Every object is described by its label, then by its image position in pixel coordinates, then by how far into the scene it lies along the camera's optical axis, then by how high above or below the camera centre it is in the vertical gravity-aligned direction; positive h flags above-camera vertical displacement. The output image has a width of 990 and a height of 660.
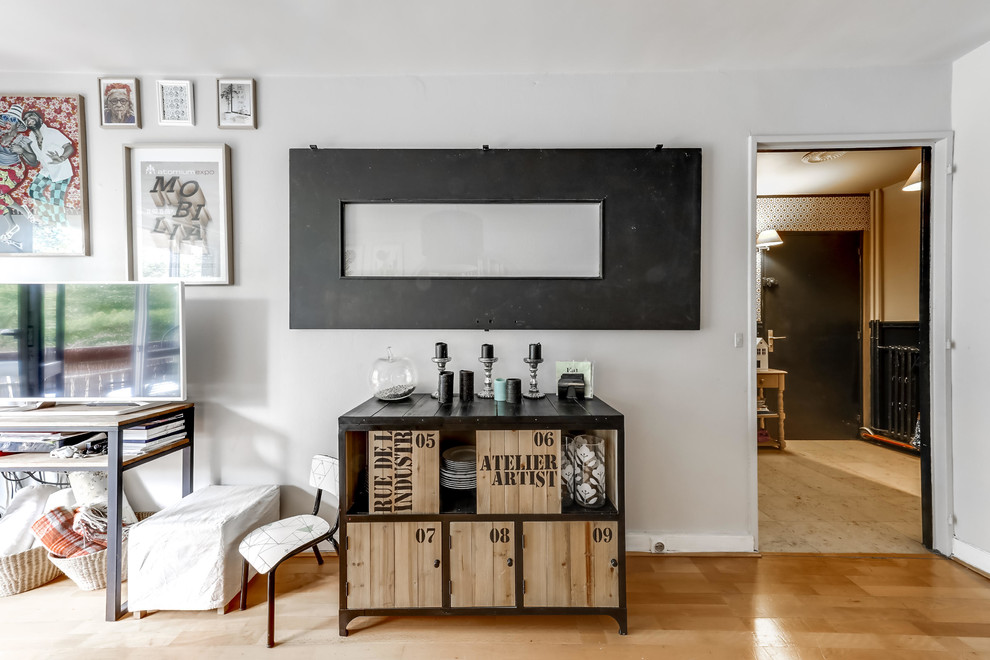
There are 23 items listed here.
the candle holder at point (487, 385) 2.23 -0.31
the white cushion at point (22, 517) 2.09 -0.93
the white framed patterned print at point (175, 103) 2.38 +1.18
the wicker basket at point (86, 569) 2.01 -1.10
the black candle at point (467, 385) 2.08 -0.28
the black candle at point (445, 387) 2.06 -0.29
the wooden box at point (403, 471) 1.81 -0.59
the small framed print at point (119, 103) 2.37 +1.18
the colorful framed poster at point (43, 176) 2.38 +0.80
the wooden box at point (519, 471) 1.81 -0.59
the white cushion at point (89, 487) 2.33 -0.84
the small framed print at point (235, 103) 2.38 +1.18
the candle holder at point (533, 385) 2.19 -0.30
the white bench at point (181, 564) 1.88 -1.01
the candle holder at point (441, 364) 2.20 -0.20
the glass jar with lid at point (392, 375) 2.18 -0.25
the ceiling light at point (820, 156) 3.44 +1.30
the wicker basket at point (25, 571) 2.03 -1.13
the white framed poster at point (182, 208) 2.39 +0.63
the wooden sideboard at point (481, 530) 1.79 -0.83
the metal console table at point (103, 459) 1.87 -0.58
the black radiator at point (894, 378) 4.17 -0.54
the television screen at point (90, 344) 2.12 -0.08
